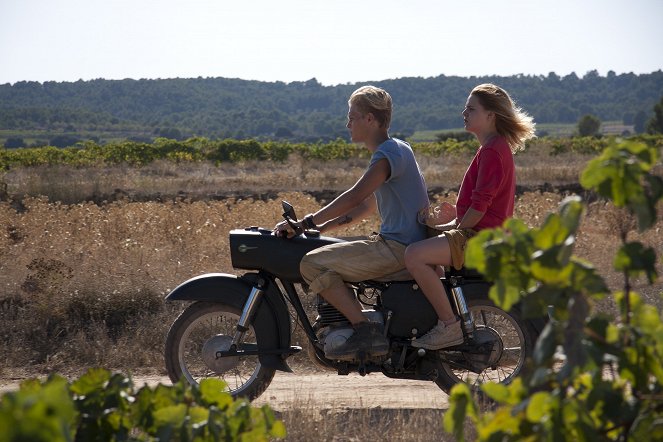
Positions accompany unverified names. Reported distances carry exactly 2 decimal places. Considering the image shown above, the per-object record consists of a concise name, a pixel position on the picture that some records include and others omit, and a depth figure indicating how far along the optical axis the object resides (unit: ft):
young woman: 38.65
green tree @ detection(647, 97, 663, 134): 516.32
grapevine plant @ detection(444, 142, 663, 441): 17.81
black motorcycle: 40.06
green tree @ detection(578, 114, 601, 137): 550.77
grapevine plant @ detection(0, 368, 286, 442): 19.65
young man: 38.86
